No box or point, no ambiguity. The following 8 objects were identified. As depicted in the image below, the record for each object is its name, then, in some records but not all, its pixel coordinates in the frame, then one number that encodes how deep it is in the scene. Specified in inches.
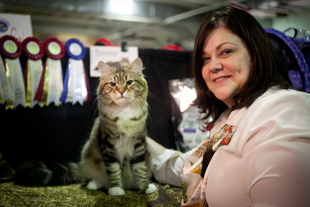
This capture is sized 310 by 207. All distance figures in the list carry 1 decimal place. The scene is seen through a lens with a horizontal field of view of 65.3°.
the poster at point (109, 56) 62.6
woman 28.0
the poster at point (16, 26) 60.4
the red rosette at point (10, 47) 59.2
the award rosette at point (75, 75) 65.3
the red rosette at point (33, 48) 61.4
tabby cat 55.8
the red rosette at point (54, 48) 63.2
